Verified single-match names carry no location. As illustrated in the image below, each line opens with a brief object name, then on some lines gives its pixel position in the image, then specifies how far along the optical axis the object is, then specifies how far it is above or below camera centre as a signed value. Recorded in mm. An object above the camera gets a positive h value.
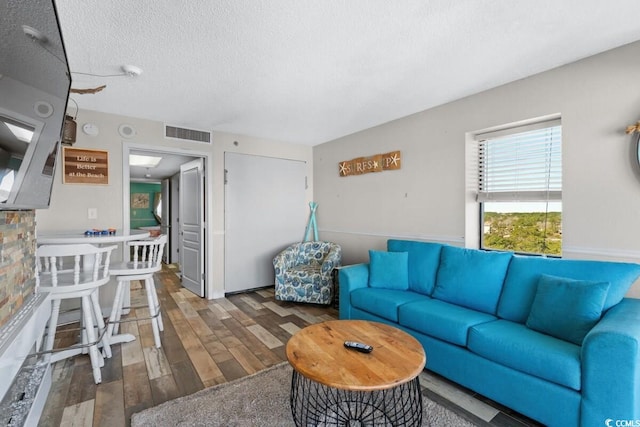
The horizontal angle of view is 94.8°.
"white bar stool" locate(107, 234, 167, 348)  2588 -593
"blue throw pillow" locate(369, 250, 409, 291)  2924 -613
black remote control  1593 -754
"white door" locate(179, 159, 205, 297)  4199 -250
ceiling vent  3786 +999
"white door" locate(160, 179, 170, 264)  7051 -184
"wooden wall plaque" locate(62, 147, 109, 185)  3174 +475
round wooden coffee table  1355 -772
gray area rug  1702 -1230
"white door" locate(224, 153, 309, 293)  4297 -70
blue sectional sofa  1448 -776
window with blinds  2545 +207
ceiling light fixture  5360 +920
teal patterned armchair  3750 -894
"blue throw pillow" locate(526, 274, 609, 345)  1725 -599
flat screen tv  877 +425
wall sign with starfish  3652 +621
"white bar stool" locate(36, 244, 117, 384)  1964 -548
